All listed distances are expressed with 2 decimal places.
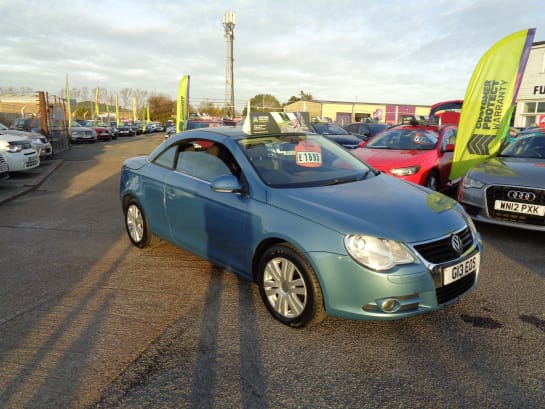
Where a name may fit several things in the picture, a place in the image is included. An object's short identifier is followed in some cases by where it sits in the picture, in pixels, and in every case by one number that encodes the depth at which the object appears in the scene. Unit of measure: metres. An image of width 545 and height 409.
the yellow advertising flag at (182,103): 16.75
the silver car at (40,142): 14.07
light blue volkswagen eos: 2.81
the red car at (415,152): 7.31
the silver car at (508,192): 5.09
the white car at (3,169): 9.09
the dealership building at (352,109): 55.78
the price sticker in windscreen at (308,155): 3.97
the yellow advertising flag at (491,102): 7.84
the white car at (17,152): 10.70
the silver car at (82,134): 27.04
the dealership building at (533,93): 24.58
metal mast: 42.88
